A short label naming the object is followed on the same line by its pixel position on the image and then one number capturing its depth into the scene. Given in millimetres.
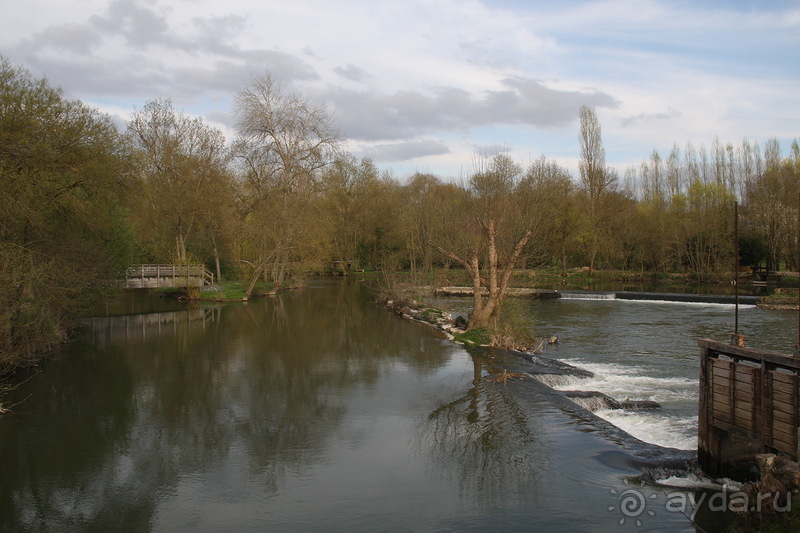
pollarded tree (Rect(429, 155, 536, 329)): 19922
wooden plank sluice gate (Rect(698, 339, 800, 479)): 7219
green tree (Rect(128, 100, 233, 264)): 34625
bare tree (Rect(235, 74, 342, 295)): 38688
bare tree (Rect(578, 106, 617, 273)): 50594
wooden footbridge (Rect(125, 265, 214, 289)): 32375
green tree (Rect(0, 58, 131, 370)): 14711
